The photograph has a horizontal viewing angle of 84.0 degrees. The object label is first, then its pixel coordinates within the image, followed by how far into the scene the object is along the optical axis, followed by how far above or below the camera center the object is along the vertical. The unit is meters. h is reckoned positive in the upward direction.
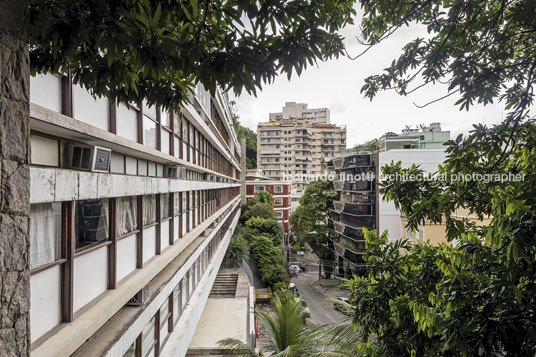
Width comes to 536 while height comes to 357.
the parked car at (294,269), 33.83 -9.90
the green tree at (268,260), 24.59 -6.55
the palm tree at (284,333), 7.74 -4.12
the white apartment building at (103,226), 3.29 -0.64
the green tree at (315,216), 32.84 -3.73
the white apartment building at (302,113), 83.44 +20.40
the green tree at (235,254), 21.11 -5.09
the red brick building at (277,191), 45.34 -1.10
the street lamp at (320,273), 31.45 -9.69
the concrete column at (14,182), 1.45 +0.03
